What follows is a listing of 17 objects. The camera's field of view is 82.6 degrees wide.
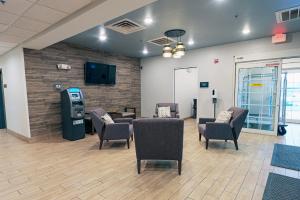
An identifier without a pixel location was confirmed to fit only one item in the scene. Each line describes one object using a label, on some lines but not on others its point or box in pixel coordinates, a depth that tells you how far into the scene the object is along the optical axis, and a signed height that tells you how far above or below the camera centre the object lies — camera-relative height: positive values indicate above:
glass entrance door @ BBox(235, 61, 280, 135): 4.98 -0.20
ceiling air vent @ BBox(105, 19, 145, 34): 3.64 +1.42
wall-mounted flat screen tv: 5.78 +0.58
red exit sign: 4.60 +1.32
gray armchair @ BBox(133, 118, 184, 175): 2.67 -0.80
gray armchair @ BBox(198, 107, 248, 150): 3.79 -0.92
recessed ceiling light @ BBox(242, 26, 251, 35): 4.18 +1.45
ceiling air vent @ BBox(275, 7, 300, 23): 3.22 +1.44
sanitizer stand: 5.84 -0.28
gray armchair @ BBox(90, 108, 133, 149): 3.94 -0.95
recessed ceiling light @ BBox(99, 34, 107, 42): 4.53 +1.44
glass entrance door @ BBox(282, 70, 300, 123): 6.83 -0.39
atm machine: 4.60 -0.64
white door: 7.30 -0.04
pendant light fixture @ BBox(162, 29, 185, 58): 3.81 +0.90
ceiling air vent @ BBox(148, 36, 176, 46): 4.85 +1.42
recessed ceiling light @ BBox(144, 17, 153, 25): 3.46 +1.43
